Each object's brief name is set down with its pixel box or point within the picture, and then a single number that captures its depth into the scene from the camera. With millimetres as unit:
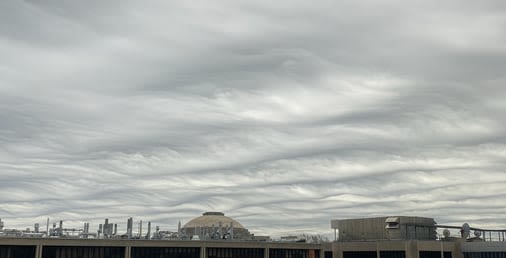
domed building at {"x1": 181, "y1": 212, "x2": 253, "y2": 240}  116912
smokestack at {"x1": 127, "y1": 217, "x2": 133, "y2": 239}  101750
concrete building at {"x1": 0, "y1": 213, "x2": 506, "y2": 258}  88625
